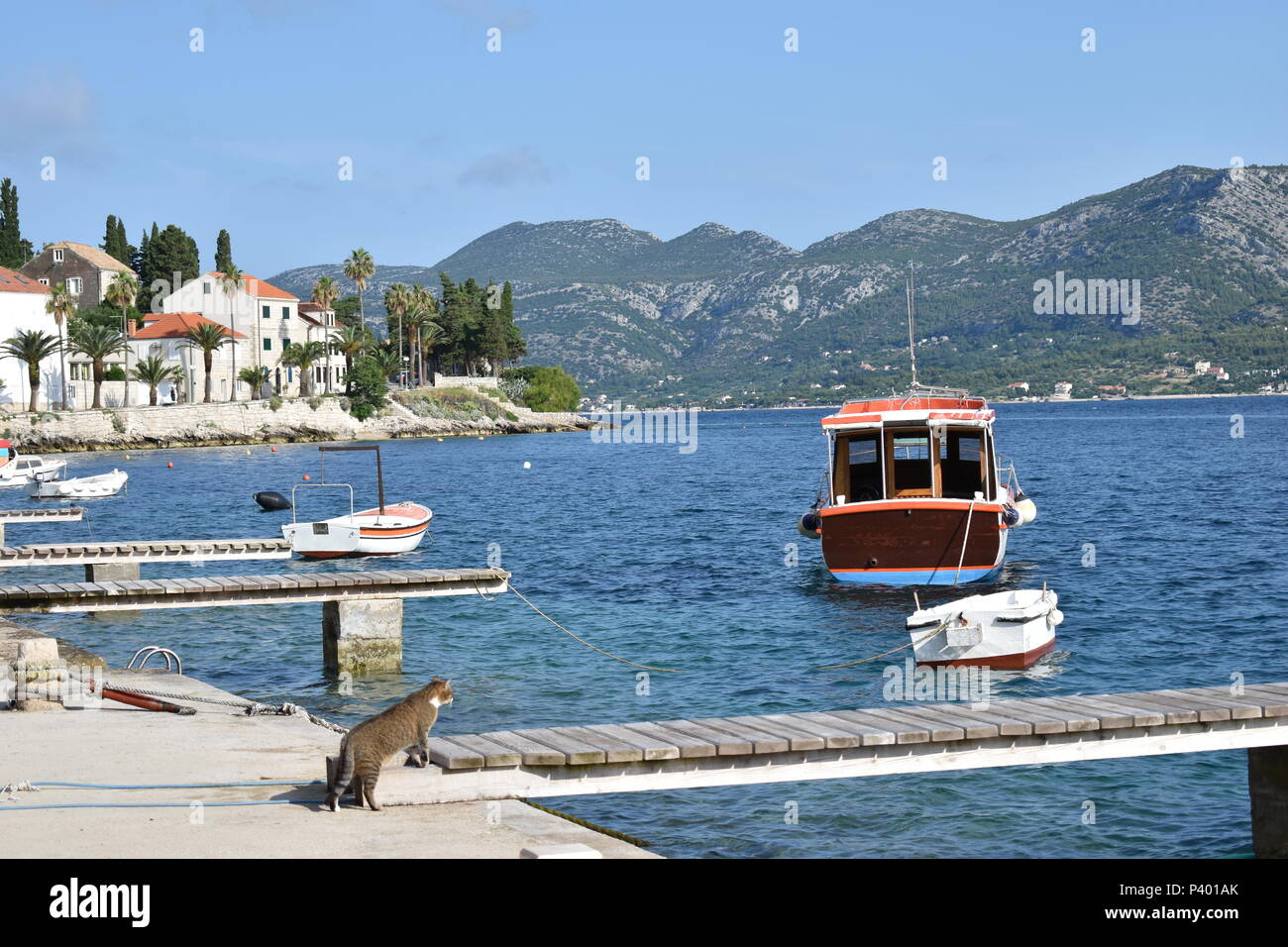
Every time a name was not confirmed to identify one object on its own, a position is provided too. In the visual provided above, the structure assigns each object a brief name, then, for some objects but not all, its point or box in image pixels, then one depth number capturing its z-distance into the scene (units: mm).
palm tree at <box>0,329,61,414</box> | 103812
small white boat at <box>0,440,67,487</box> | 69538
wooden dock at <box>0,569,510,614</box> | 20078
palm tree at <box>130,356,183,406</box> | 113625
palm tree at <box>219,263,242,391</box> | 124875
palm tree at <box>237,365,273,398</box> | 123438
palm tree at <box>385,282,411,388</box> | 149000
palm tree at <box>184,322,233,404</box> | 114438
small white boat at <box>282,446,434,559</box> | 36844
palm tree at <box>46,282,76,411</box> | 109000
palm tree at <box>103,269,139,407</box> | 118938
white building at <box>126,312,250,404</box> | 121812
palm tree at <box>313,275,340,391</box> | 143875
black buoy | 54688
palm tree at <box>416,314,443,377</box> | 156500
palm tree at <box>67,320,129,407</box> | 105625
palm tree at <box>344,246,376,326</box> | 141375
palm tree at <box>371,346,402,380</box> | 143500
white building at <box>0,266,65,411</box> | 110000
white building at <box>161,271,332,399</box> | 127875
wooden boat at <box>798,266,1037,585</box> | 28797
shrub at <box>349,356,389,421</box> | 133250
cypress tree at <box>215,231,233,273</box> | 142750
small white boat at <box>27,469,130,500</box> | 62281
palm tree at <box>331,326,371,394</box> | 136625
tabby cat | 9258
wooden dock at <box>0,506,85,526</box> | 39531
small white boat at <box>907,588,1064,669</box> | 20750
